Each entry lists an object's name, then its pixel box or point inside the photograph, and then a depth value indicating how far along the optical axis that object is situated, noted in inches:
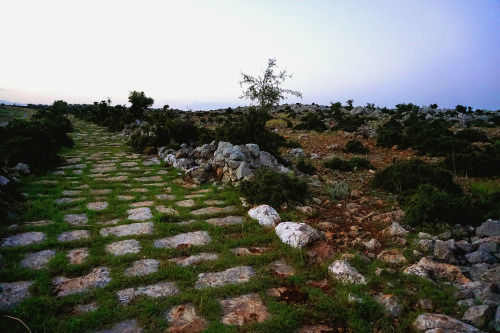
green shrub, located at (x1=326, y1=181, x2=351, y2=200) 259.4
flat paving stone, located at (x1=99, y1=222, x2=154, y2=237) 187.6
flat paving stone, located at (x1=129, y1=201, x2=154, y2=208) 240.2
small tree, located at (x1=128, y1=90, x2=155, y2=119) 888.9
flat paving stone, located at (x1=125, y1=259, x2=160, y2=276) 145.3
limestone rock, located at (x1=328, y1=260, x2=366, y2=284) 138.3
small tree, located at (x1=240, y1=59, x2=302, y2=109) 746.2
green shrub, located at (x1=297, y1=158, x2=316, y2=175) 345.4
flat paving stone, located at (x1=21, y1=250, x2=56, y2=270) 148.9
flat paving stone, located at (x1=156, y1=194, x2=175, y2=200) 260.4
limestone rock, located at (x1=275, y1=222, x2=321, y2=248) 169.2
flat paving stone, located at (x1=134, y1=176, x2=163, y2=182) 323.0
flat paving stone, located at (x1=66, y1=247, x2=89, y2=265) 154.6
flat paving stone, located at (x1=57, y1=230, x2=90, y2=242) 178.2
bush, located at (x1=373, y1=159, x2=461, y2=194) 267.4
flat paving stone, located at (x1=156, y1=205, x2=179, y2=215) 221.6
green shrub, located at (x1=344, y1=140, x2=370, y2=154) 488.4
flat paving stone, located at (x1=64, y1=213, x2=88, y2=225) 203.4
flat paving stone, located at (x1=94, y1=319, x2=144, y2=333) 108.8
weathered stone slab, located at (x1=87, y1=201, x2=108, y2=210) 231.0
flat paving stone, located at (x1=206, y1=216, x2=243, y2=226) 208.3
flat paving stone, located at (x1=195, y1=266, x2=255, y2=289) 137.8
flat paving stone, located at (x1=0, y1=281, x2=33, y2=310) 119.1
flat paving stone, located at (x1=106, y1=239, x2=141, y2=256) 165.5
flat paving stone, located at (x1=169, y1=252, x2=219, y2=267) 155.6
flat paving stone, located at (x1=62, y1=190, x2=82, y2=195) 264.7
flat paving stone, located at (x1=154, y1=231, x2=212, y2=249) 175.6
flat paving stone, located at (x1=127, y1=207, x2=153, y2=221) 212.2
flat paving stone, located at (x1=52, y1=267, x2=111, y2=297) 131.0
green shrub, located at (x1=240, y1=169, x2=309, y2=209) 230.8
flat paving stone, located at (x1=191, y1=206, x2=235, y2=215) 225.7
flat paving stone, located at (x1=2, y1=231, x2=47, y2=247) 168.7
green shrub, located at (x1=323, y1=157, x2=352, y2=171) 371.6
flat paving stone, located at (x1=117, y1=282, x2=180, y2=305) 127.0
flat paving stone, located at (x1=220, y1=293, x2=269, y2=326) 115.6
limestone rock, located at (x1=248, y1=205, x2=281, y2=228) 201.1
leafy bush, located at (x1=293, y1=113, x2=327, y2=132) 772.6
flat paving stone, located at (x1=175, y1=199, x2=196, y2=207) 241.5
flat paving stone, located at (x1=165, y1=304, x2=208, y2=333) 109.9
